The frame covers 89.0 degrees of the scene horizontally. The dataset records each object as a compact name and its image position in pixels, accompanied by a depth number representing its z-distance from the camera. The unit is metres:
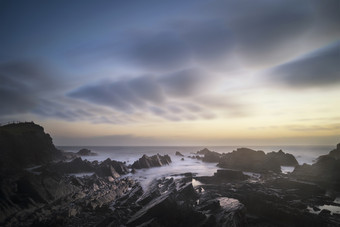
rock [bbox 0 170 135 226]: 19.55
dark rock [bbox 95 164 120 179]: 47.47
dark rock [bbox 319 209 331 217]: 22.45
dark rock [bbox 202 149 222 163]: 93.98
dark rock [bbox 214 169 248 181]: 43.53
